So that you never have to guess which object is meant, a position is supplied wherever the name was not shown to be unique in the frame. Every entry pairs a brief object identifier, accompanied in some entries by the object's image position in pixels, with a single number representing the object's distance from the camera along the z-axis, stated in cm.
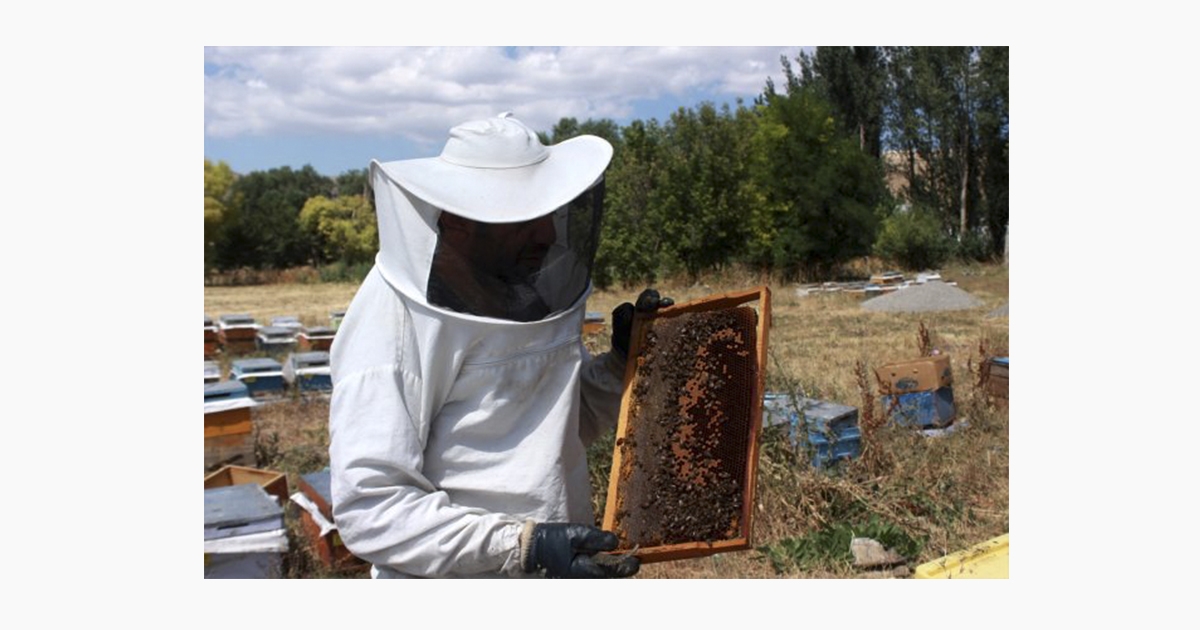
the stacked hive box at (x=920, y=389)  583
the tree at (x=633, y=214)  1069
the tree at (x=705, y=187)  1330
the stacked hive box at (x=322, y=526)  420
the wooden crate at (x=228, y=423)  553
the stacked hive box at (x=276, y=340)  927
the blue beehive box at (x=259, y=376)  713
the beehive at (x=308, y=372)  733
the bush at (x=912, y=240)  1446
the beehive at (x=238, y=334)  940
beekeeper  191
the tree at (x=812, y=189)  1605
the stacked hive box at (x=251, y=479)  481
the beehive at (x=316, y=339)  912
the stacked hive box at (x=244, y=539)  373
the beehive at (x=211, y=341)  945
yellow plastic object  315
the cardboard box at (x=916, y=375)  584
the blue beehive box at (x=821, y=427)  477
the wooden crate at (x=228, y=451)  547
